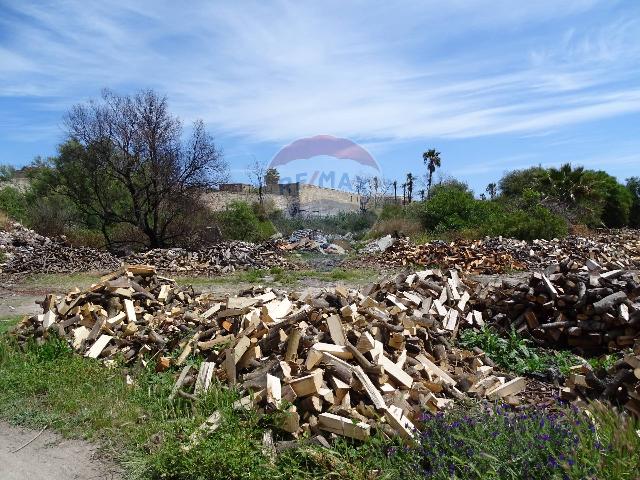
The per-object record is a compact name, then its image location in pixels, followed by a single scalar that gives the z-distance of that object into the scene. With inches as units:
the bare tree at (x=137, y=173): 780.0
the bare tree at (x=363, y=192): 1959.9
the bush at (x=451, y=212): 867.4
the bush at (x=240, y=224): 924.0
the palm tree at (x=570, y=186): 1174.3
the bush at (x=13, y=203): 1030.9
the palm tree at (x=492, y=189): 1946.4
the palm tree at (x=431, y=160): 2049.7
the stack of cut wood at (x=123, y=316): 234.8
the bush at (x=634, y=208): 1374.3
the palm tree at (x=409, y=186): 2267.5
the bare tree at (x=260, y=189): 1533.5
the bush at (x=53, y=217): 881.5
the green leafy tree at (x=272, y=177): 1672.0
